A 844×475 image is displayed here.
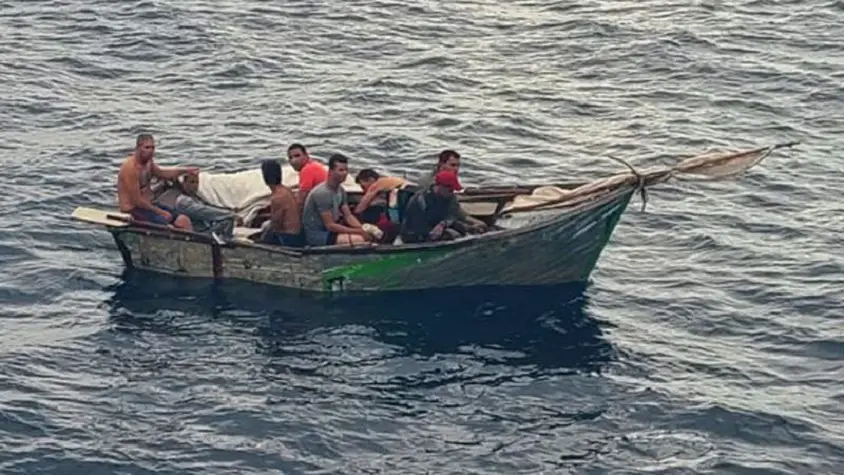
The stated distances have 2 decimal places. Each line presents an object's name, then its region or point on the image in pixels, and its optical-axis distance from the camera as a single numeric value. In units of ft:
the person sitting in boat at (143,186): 87.20
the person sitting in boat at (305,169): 86.43
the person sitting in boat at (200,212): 87.81
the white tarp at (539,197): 84.94
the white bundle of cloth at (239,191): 90.02
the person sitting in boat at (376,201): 86.05
